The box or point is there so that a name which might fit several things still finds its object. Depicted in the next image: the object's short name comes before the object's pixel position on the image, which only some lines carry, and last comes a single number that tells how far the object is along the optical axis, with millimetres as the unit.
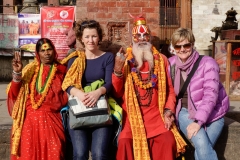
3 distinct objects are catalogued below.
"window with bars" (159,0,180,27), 13699
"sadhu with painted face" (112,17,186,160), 3340
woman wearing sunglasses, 3236
